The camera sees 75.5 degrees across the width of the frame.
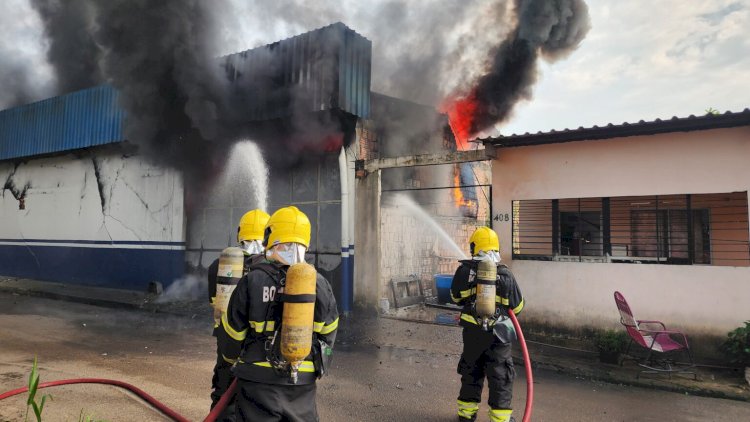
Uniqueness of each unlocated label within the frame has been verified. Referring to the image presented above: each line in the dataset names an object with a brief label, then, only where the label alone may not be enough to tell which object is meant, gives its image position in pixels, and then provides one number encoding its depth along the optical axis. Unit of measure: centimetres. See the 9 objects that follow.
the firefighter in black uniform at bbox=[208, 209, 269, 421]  374
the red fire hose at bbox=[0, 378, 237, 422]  427
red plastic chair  582
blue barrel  1072
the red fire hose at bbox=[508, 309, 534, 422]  386
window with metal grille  883
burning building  1012
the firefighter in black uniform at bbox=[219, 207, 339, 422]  259
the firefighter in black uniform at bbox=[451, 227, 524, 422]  413
